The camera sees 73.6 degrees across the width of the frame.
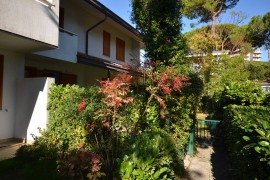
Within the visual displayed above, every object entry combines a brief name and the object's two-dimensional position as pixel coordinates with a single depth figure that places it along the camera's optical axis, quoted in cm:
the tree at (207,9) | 1961
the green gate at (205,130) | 812
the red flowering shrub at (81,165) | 335
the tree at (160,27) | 639
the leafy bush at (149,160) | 262
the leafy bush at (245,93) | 840
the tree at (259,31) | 1999
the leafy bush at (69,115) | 486
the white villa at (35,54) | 512
